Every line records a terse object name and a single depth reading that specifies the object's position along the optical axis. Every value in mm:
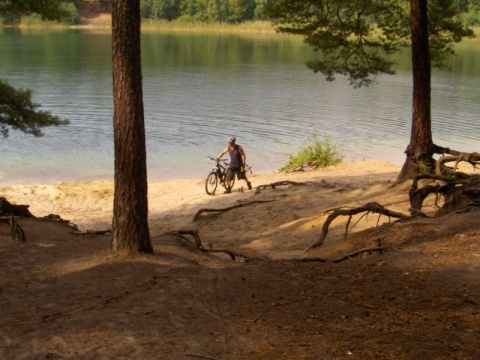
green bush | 21703
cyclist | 17141
